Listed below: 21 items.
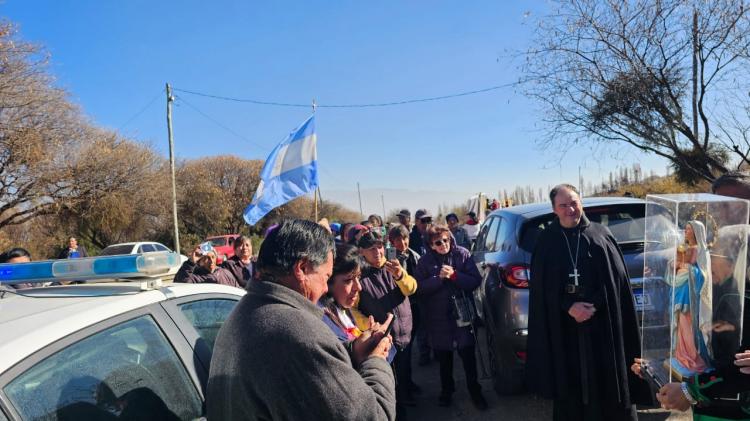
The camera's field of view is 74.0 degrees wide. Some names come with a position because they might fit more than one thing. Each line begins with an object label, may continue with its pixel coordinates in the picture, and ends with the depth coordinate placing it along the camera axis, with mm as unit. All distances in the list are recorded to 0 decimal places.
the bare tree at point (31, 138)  13891
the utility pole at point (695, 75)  8055
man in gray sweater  1358
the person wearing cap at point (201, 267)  4535
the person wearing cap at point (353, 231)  5829
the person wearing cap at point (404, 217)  8836
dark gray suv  3734
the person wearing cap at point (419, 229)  7734
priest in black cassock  3025
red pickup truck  23031
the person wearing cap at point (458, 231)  9156
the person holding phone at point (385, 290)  3797
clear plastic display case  1883
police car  1496
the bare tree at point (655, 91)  8203
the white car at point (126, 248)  18453
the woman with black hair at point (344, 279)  2451
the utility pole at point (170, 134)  22062
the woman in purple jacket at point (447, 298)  4160
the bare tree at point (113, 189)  20188
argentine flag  7297
